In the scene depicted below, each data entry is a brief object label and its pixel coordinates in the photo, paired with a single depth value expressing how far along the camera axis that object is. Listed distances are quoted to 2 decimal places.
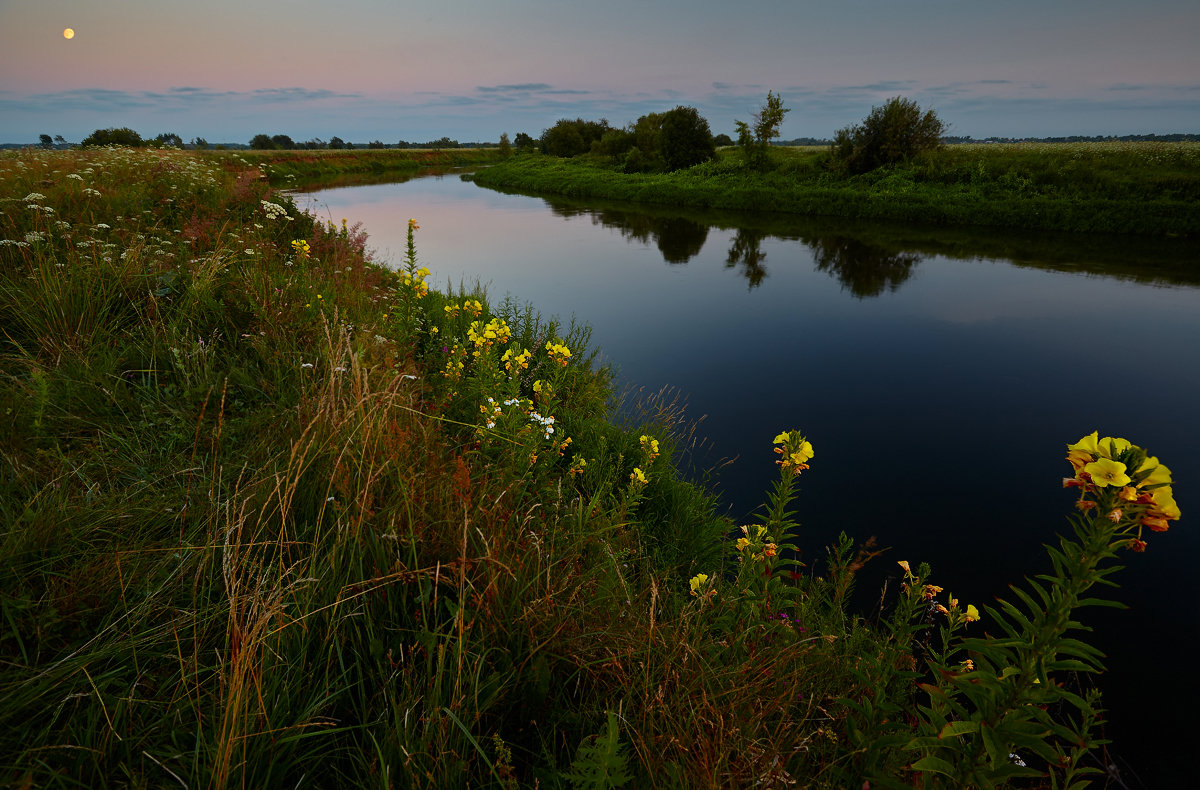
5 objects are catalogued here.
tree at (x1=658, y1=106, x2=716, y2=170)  34.06
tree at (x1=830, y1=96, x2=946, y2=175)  24.73
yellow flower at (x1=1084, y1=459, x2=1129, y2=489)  1.25
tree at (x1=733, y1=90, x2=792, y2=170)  28.47
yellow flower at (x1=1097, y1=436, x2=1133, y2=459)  1.37
